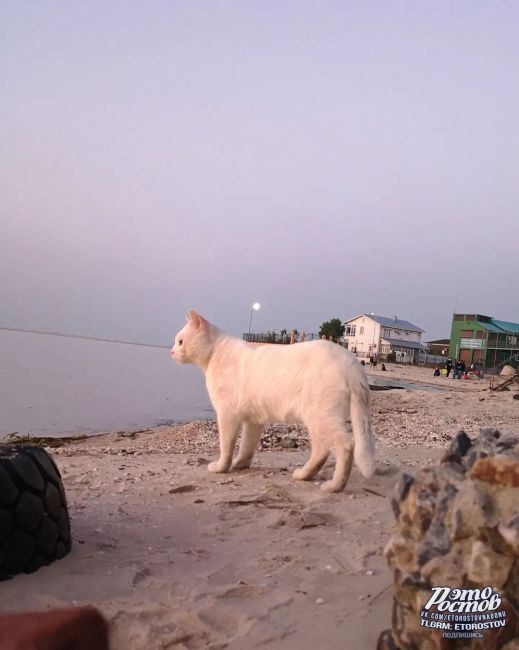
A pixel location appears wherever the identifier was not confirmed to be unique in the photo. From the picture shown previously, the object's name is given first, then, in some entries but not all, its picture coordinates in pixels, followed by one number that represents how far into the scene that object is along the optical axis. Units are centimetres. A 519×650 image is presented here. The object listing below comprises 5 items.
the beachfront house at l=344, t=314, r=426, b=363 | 6875
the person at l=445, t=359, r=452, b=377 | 4167
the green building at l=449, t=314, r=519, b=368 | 5491
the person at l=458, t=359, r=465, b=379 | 3979
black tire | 257
